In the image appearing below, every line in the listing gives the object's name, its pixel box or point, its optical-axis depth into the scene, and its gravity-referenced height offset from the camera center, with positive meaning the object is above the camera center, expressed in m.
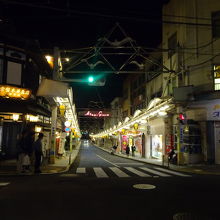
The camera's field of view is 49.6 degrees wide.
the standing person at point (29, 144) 13.86 -0.59
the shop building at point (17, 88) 15.65 +3.03
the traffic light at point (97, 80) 15.42 +3.61
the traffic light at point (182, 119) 19.73 +1.44
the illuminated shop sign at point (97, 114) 37.47 +3.33
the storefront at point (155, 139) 28.47 -0.40
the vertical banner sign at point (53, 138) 19.17 -0.30
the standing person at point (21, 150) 13.78 -0.94
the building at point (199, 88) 19.86 +4.10
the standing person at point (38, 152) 13.96 -1.07
